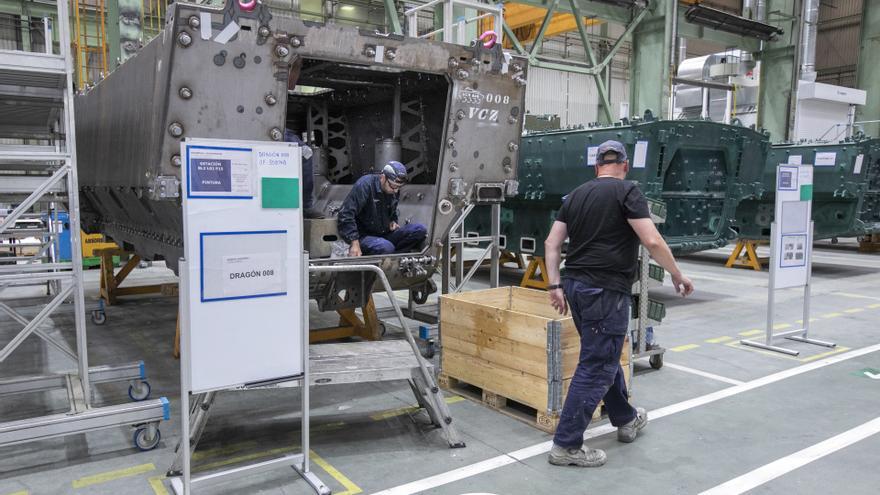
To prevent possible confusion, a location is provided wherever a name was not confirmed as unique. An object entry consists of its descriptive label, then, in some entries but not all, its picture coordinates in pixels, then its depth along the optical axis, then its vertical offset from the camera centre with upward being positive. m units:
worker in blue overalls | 5.93 -0.31
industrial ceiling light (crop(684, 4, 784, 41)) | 16.25 +4.54
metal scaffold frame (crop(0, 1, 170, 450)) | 3.95 -0.94
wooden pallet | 4.47 -1.66
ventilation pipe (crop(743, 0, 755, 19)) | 17.77 +5.12
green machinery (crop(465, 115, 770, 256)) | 8.48 +0.28
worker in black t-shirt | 3.83 -0.51
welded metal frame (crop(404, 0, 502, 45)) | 6.10 +1.77
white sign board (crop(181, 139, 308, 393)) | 3.26 -0.42
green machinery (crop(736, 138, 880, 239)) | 12.19 +0.08
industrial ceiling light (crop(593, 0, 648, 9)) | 14.77 +4.38
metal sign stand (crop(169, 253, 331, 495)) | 3.26 -1.44
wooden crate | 4.42 -1.15
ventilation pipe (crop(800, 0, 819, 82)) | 17.86 +4.38
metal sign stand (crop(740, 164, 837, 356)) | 6.56 -0.45
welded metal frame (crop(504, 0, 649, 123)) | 13.40 +3.05
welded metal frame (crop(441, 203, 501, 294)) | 6.84 -0.74
